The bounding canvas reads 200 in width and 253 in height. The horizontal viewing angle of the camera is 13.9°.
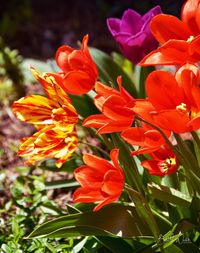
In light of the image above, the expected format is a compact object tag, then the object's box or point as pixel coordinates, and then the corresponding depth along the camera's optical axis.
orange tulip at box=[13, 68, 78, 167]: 0.85
